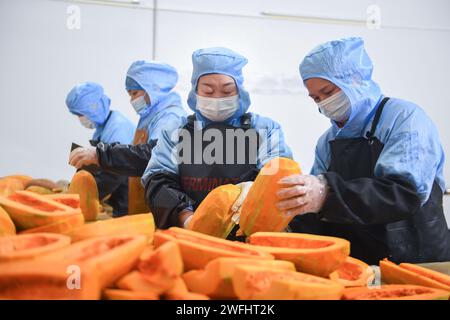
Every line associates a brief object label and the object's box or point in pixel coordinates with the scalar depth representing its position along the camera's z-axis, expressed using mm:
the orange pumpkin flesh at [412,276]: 818
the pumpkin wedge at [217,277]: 580
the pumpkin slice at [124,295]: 546
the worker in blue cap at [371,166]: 1053
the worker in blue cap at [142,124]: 1383
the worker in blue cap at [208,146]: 1251
